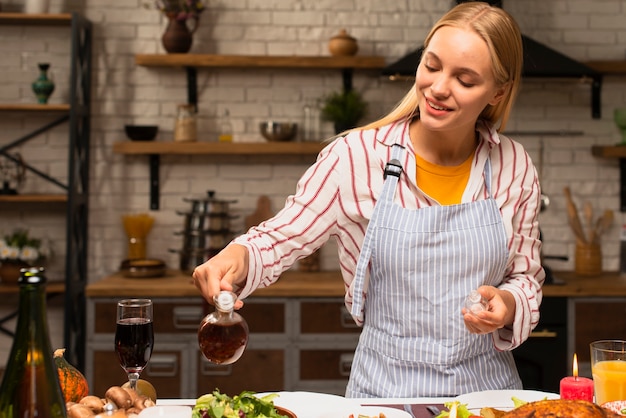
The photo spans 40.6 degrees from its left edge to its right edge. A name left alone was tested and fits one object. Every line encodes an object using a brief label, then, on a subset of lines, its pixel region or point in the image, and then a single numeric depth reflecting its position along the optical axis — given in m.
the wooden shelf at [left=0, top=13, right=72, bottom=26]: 4.24
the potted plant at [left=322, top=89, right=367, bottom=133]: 4.37
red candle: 1.47
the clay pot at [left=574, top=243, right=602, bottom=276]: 4.42
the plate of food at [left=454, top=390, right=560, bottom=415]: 1.68
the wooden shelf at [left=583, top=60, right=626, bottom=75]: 4.43
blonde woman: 1.90
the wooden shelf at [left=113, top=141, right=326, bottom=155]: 4.32
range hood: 4.07
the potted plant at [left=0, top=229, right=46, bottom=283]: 4.23
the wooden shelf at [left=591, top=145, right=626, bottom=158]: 4.39
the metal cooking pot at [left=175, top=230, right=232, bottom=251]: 4.25
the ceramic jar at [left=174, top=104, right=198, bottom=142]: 4.39
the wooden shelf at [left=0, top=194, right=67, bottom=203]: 4.22
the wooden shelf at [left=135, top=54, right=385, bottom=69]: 4.33
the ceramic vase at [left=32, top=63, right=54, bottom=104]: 4.30
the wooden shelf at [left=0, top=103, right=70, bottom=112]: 4.21
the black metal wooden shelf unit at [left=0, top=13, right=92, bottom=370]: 4.20
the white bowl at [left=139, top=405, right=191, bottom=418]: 1.22
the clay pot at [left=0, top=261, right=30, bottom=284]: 4.26
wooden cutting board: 4.53
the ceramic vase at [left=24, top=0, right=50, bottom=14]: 4.31
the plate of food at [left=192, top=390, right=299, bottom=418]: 1.32
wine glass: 1.63
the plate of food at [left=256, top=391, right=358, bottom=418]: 1.56
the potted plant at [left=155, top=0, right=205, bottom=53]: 4.32
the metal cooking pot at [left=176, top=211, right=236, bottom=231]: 4.27
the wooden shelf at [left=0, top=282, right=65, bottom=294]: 4.18
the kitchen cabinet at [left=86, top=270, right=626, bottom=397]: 3.91
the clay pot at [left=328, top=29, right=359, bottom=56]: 4.40
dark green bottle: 1.18
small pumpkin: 1.51
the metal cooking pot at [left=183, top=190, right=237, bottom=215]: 4.27
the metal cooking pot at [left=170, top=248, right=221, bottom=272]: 4.24
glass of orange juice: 1.58
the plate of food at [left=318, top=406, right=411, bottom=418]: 1.53
